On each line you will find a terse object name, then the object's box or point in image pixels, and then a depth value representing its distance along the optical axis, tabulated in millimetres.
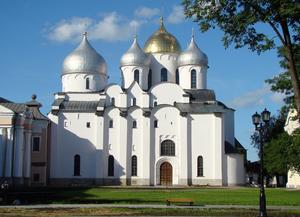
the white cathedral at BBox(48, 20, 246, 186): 62625
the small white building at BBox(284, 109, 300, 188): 62125
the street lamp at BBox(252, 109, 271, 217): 21714
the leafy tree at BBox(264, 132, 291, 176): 38625
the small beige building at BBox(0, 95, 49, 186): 50375
